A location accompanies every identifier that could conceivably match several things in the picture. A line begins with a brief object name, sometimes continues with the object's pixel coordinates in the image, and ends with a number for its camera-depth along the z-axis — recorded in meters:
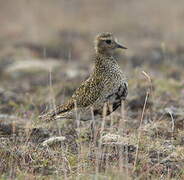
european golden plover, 13.62
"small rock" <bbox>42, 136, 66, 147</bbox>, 13.40
